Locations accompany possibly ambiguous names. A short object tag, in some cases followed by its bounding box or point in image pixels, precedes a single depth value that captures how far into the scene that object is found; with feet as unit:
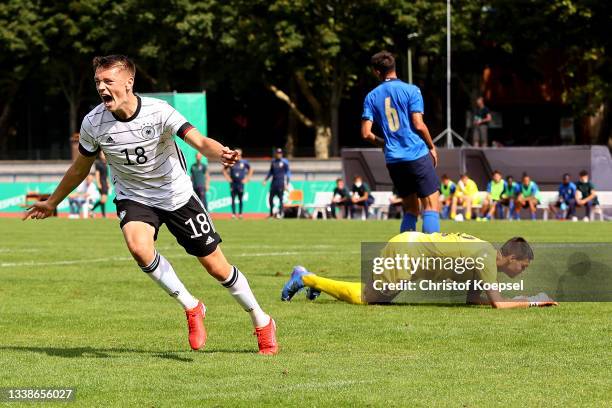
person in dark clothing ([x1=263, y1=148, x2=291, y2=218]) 128.67
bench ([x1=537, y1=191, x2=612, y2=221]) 119.65
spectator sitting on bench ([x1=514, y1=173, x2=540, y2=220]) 121.19
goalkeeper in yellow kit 36.06
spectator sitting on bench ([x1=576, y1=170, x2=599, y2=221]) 118.21
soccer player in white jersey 28.19
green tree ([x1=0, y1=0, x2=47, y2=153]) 223.92
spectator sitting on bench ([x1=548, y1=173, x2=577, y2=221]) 119.24
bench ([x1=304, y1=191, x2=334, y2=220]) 133.39
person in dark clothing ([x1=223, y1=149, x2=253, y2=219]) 130.82
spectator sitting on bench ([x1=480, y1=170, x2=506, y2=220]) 122.21
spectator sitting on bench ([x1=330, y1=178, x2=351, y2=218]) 129.88
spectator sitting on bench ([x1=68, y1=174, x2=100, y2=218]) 142.41
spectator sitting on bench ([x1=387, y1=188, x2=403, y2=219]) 126.31
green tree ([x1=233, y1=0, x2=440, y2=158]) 195.31
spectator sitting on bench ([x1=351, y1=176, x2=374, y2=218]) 128.26
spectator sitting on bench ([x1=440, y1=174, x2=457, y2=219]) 121.98
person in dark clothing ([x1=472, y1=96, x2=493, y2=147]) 141.59
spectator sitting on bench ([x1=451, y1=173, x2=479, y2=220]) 121.80
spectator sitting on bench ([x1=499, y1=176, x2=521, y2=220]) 121.60
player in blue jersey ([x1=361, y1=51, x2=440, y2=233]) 44.09
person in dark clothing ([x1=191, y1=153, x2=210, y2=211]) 127.85
